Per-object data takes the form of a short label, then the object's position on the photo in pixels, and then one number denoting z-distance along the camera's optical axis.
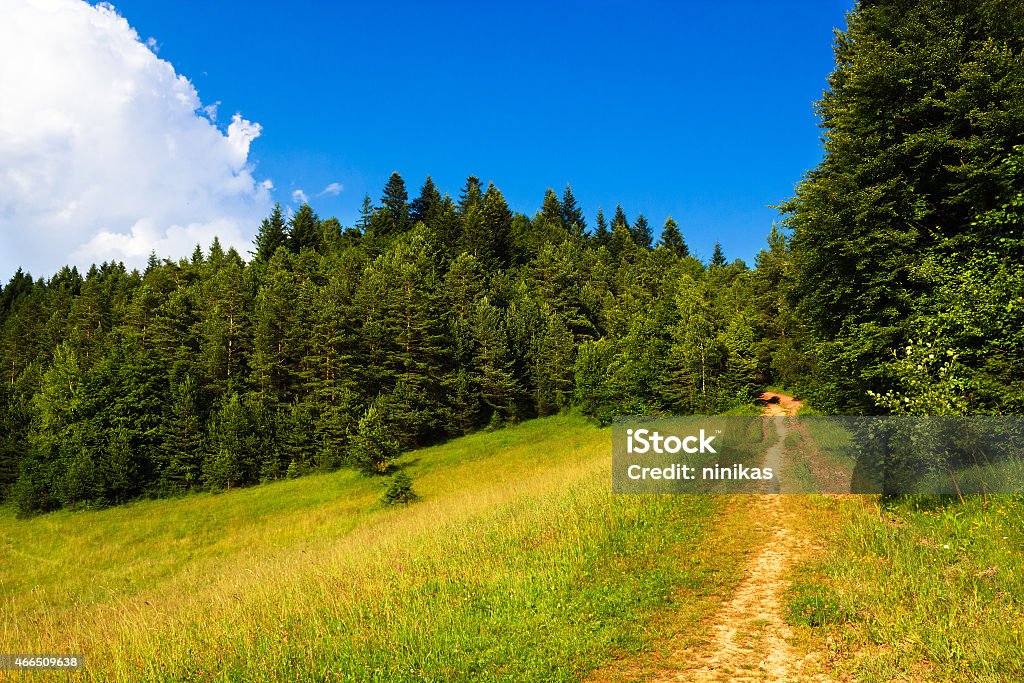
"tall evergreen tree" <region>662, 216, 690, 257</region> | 105.75
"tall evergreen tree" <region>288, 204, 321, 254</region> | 96.69
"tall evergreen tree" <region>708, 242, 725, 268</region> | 108.31
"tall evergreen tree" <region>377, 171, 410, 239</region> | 98.00
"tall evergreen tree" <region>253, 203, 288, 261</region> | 92.75
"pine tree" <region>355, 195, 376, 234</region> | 99.55
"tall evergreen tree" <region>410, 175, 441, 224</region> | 96.86
